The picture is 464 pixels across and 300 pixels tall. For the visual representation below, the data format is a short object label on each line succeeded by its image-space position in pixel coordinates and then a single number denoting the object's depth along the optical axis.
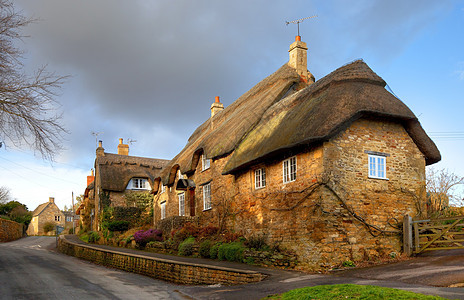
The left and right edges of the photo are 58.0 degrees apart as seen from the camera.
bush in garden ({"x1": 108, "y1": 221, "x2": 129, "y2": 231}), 33.40
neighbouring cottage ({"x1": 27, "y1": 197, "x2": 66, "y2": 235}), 75.06
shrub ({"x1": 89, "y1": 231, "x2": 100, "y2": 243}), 34.07
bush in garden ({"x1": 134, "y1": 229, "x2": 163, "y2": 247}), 25.08
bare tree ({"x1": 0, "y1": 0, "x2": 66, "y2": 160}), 12.73
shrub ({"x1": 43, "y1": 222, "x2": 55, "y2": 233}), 70.25
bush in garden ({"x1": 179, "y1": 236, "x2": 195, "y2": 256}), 20.25
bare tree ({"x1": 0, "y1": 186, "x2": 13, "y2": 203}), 58.84
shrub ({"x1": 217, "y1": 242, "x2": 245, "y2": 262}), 16.65
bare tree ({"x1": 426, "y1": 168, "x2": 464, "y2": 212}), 18.50
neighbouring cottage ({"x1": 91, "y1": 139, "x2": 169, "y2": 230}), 37.59
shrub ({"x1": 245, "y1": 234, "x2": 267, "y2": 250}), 16.63
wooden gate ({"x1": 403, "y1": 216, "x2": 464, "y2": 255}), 13.84
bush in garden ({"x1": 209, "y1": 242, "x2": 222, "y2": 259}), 18.42
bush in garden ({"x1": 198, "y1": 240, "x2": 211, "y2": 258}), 19.05
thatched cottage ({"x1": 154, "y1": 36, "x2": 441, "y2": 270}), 14.11
